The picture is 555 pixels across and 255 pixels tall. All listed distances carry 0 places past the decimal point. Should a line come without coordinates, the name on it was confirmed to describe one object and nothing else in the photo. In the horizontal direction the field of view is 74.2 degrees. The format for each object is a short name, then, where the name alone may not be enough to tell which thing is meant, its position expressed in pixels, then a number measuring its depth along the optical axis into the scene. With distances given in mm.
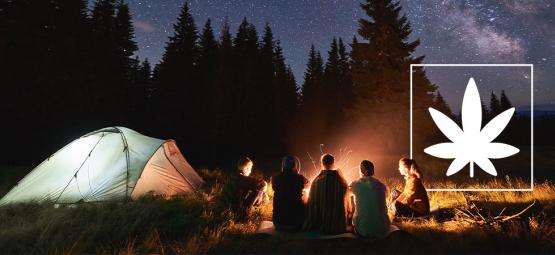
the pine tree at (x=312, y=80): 51406
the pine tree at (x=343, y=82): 50625
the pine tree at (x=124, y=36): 34375
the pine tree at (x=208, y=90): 36000
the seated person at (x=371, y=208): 5516
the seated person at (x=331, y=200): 5781
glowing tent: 8758
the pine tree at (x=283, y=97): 44031
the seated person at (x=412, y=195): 6637
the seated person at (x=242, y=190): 7074
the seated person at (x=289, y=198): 6020
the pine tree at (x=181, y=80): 35469
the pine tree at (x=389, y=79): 25297
